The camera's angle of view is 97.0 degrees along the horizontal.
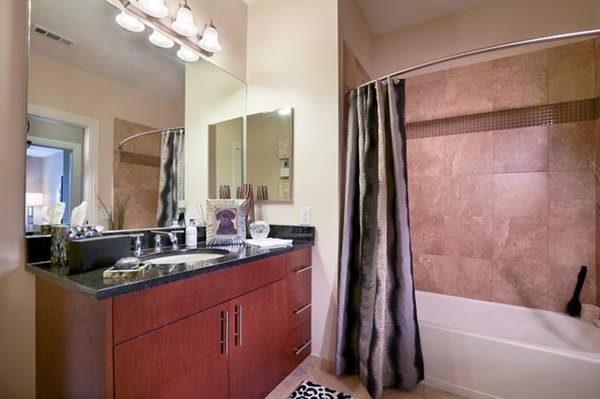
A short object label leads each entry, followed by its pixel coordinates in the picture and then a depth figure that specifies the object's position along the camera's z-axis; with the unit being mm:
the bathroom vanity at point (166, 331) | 868
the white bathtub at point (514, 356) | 1333
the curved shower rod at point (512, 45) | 1276
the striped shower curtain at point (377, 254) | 1611
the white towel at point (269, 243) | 1660
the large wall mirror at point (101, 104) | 1208
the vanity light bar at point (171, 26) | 1496
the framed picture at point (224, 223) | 1735
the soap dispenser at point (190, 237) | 1701
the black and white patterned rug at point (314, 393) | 1584
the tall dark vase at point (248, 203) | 2019
